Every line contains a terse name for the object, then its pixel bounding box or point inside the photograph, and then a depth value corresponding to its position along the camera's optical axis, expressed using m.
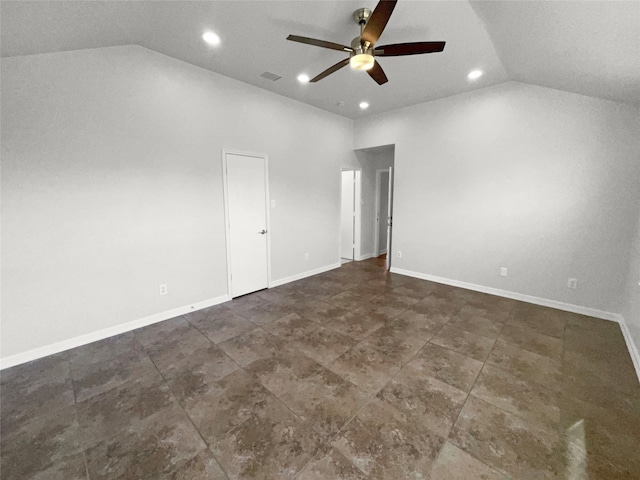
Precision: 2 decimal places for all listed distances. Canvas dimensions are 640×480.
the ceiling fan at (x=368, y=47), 2.05
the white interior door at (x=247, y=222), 3.89
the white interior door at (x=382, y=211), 6.80
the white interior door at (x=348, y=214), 6.22
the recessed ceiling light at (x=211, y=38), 2.68
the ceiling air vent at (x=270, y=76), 3.56
